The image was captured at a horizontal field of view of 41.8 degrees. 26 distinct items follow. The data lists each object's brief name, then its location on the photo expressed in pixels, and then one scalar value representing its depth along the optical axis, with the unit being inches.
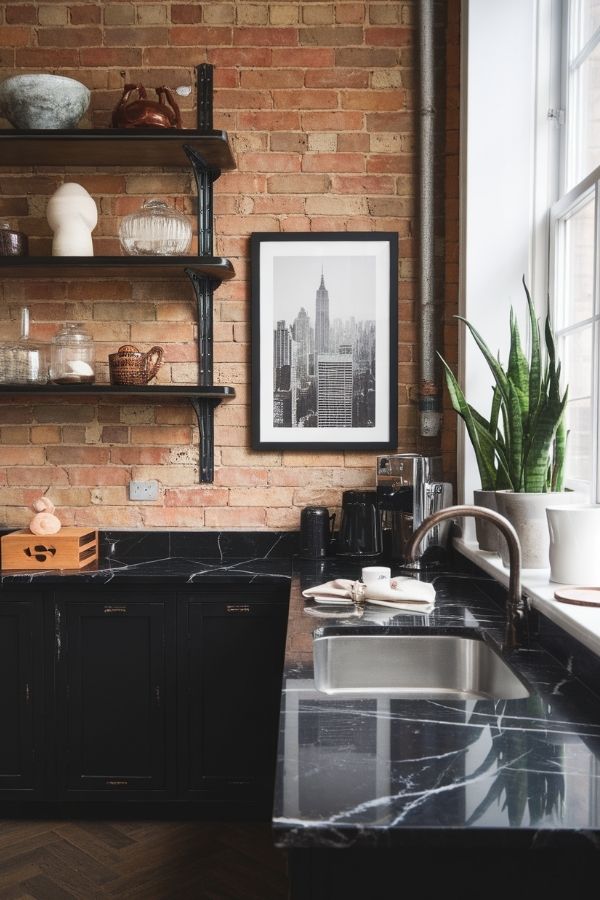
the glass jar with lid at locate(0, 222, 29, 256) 109.3
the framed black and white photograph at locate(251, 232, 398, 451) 116.0
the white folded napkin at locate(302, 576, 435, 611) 82.7
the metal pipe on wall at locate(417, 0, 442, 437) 112.6
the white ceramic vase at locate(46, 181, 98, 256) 109.6
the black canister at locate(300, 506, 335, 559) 110.7
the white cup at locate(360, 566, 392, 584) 85.0
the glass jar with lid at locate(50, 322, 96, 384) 110.0
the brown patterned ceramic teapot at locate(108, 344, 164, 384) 108.6
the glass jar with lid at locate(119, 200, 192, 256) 109.0
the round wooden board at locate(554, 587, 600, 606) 64.7
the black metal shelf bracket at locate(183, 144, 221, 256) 114.2
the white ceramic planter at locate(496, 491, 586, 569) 78.7
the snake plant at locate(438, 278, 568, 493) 79.2
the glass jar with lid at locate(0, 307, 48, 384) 111.8
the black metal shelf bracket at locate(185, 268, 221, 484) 115.6
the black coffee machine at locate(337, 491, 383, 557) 109.0
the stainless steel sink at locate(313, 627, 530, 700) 72.0
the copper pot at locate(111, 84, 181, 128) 106.5
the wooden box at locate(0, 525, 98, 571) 104.3
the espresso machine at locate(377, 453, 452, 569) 105.1
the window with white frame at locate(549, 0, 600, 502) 89.0
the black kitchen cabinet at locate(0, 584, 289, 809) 100.6
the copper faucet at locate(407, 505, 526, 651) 60.9
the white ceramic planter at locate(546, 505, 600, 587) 69.5
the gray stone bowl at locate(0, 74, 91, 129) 105.5
